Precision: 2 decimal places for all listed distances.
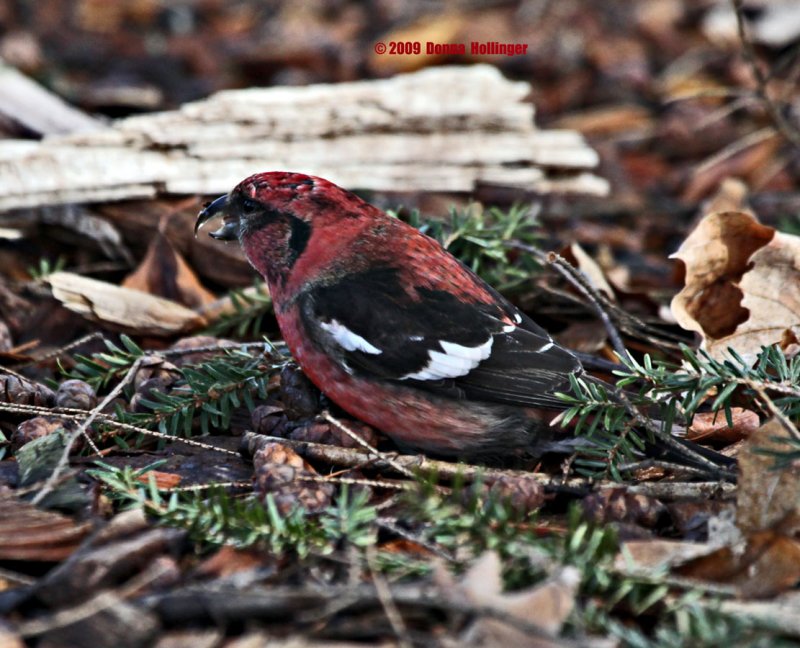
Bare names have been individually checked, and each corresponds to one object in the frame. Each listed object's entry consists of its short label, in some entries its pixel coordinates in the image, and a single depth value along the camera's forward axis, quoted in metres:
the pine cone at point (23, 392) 6.26
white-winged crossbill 5.95
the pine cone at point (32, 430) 5.83
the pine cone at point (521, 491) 5.24
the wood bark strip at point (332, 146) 8.42
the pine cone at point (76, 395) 6.22
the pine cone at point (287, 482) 5.11
